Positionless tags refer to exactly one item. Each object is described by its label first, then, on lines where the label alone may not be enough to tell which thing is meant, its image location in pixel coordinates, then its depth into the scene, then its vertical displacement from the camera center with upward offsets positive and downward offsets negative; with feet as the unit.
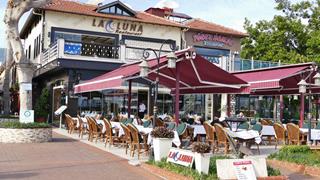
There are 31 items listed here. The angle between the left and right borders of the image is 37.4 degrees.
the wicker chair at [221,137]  43.65 -3.71
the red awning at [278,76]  52.08 +2.49
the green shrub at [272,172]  29.53 -4.70
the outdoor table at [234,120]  49.57 -2.44
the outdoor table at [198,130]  49.32 -3.50
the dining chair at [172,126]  44.66 -2.81
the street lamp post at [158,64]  39.45 +2.80
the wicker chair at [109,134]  47.93 -3.92
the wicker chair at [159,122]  55.06 -3.00
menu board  27.14 -4.21
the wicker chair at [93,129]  53.42 -3.80
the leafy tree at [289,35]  102.47 +14.14
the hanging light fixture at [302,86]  49.14 +1.22
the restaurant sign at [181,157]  30.30 -4.00
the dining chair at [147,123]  50.87 -2.99
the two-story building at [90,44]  79.05 +10.05
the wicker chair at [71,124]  65.53 -3.93
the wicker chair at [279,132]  51.96 -3.79
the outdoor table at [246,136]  44.01 -3.59
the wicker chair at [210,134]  46.32 -3.67
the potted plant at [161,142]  35.24 -3.40
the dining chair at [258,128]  49.85 -3.24
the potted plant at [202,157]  28.71 -3.68
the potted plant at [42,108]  87.76 -2.33
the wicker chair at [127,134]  41.98 -3.43
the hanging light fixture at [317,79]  49.57 +1.98
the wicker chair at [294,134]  49.93 -3.90
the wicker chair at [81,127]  61.26 -4.03
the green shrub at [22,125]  52.48 -3.33
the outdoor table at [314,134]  50.52 -3.88
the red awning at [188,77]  44.80 +2.10
